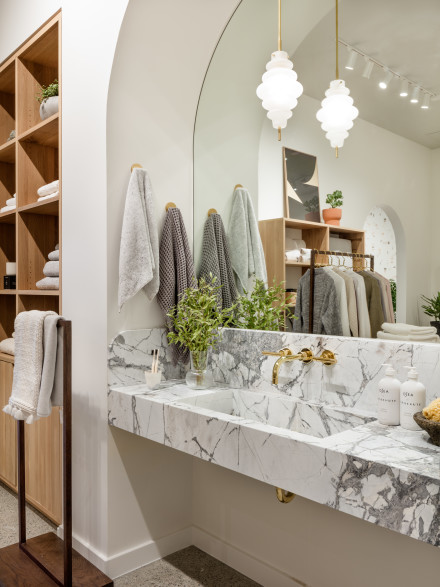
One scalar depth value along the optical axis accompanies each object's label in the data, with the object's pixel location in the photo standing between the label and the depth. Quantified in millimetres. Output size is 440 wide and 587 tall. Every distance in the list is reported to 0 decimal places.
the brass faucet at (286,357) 1862
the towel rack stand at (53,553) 1909
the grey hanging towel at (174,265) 2268
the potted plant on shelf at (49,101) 2541
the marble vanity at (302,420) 1184
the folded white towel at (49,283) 2537
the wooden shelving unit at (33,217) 2533
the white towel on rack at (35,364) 1934
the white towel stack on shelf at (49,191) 2576
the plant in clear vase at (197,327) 2133
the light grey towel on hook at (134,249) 2105
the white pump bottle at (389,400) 1510
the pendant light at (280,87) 2037
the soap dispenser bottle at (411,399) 1444
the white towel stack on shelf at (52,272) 2531
